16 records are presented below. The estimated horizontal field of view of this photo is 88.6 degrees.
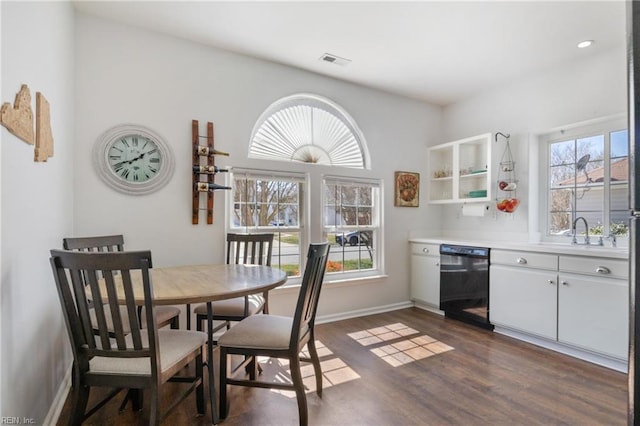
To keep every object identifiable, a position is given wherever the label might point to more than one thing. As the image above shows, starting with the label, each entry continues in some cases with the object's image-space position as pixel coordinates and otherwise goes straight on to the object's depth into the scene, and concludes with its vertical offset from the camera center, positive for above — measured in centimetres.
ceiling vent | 316 +154
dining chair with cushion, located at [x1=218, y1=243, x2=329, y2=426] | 173 -68
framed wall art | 413 +34
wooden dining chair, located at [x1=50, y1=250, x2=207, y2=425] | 135 -53
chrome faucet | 311 -13
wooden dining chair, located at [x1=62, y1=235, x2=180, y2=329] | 209 -23
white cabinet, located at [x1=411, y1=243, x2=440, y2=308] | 383 -70
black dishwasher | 333 -72
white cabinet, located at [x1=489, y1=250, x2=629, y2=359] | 244 -69
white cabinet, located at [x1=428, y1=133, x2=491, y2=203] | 381 +56
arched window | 340 +90
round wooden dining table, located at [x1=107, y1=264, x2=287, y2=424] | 160 -39
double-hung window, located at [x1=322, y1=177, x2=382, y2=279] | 373 -10
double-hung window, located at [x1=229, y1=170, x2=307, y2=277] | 319 +6
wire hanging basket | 360 +36
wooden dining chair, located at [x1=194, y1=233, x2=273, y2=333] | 232 -64
